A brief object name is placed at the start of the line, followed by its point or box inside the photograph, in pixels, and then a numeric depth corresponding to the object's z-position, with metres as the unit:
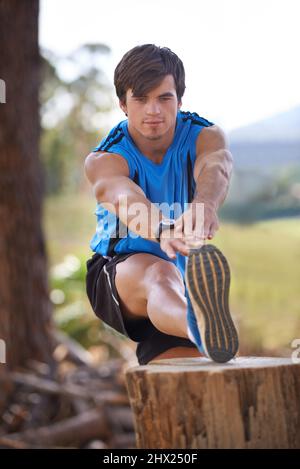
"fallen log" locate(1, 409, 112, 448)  6.07
